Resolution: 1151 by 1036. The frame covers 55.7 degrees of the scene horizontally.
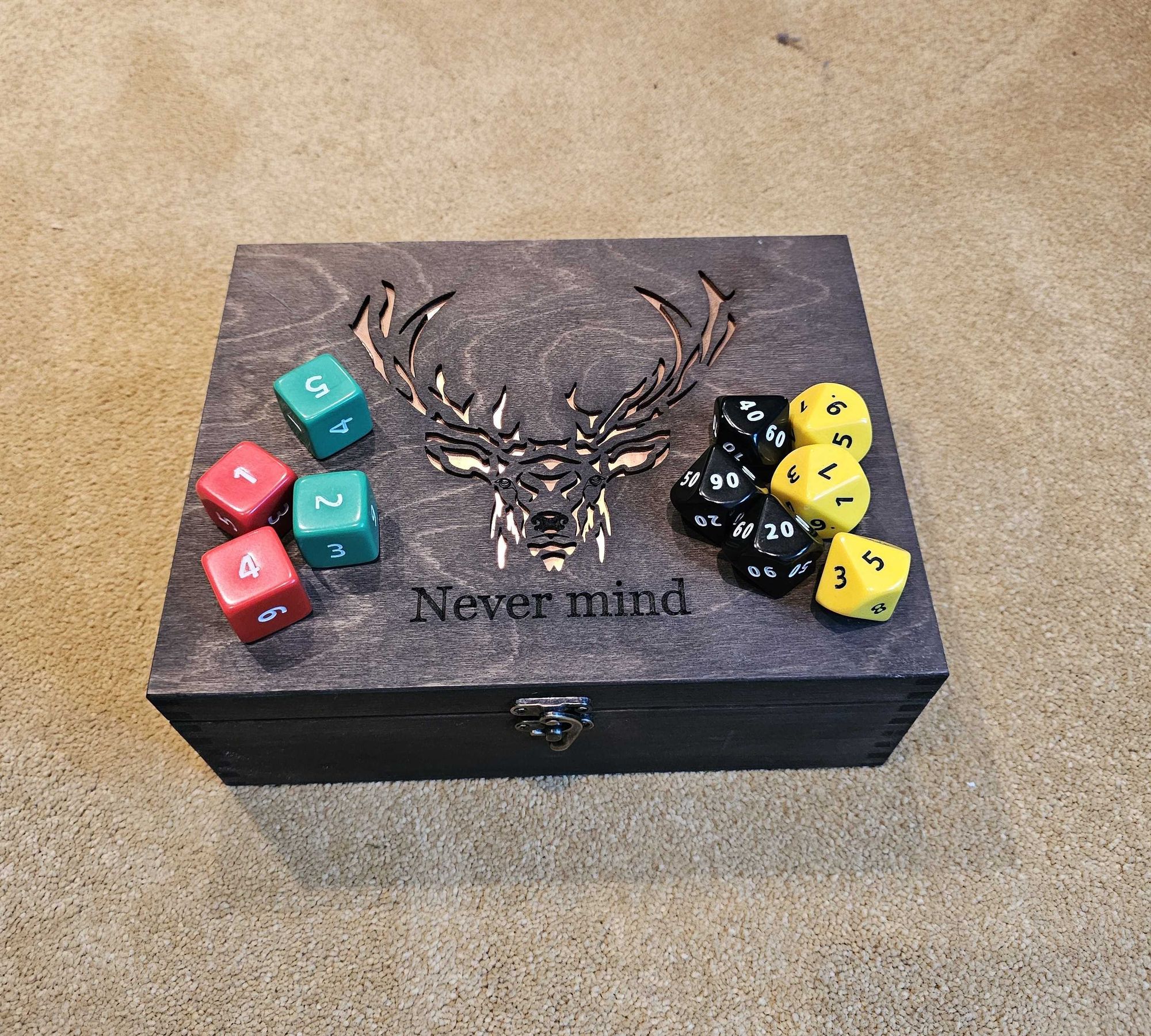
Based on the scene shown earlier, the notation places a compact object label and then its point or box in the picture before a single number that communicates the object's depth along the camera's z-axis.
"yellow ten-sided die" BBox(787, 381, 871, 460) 0.33
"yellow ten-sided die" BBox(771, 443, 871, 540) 0.31
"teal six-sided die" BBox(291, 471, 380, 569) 0.30
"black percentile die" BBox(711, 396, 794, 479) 0.33
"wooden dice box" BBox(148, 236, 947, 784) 0.31
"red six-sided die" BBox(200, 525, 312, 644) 0.29
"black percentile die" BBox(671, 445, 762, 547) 0.31
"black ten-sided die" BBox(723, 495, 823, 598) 0.30
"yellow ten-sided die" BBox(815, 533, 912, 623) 0.30
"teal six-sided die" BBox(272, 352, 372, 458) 0.32
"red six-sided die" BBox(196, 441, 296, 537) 0.31
